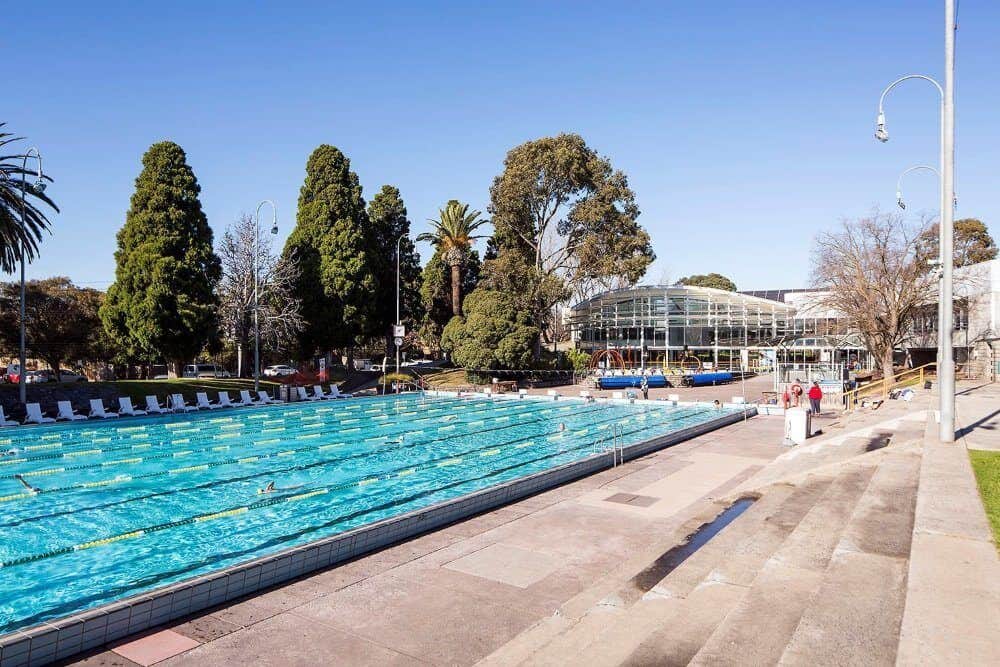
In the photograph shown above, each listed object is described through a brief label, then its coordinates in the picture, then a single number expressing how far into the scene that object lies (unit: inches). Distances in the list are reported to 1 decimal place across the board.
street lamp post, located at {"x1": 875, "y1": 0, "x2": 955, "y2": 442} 509.4
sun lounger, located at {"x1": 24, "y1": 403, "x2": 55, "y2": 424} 894.3
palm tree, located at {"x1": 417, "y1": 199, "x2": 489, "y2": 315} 2016.5
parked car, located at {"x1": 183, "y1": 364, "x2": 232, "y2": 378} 1945.1
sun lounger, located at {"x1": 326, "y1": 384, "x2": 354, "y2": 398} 1368.1
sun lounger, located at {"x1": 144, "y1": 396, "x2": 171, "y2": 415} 1045.8
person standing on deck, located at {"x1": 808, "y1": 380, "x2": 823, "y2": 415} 890.7
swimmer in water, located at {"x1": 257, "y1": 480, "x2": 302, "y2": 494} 523.8
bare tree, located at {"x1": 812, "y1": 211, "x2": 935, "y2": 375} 1358.3
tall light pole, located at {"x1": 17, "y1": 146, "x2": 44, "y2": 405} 933.2
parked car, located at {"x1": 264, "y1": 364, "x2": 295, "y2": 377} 2146.4
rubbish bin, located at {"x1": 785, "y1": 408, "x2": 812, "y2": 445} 706.2
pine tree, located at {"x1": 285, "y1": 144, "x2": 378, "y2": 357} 1651.1
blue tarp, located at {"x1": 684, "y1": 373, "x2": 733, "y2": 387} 1578.4
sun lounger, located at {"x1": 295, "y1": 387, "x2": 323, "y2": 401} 1296.8
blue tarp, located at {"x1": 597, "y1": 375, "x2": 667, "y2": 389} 1508.4
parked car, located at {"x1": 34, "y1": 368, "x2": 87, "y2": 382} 1749.5
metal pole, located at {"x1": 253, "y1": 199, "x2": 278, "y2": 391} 1226.6
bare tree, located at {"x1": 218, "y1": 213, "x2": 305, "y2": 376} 1531.7
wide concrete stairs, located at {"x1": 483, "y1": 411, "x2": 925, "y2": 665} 197.0
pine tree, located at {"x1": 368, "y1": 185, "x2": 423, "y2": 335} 1984.5
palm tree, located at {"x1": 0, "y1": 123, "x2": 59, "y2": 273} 943.0
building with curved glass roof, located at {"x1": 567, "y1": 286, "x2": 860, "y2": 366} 1925.4
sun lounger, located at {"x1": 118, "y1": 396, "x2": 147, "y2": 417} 1012.5
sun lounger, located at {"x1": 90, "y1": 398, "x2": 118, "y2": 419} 968.3
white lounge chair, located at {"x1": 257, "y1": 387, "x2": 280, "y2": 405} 1224.8
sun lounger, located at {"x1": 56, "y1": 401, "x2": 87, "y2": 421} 926.4
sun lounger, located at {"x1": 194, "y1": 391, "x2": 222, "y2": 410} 1119.6
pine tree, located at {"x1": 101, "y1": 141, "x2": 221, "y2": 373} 1282.0
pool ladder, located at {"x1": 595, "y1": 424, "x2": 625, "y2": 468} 609.8
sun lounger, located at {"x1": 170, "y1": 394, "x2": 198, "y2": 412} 1071.0
